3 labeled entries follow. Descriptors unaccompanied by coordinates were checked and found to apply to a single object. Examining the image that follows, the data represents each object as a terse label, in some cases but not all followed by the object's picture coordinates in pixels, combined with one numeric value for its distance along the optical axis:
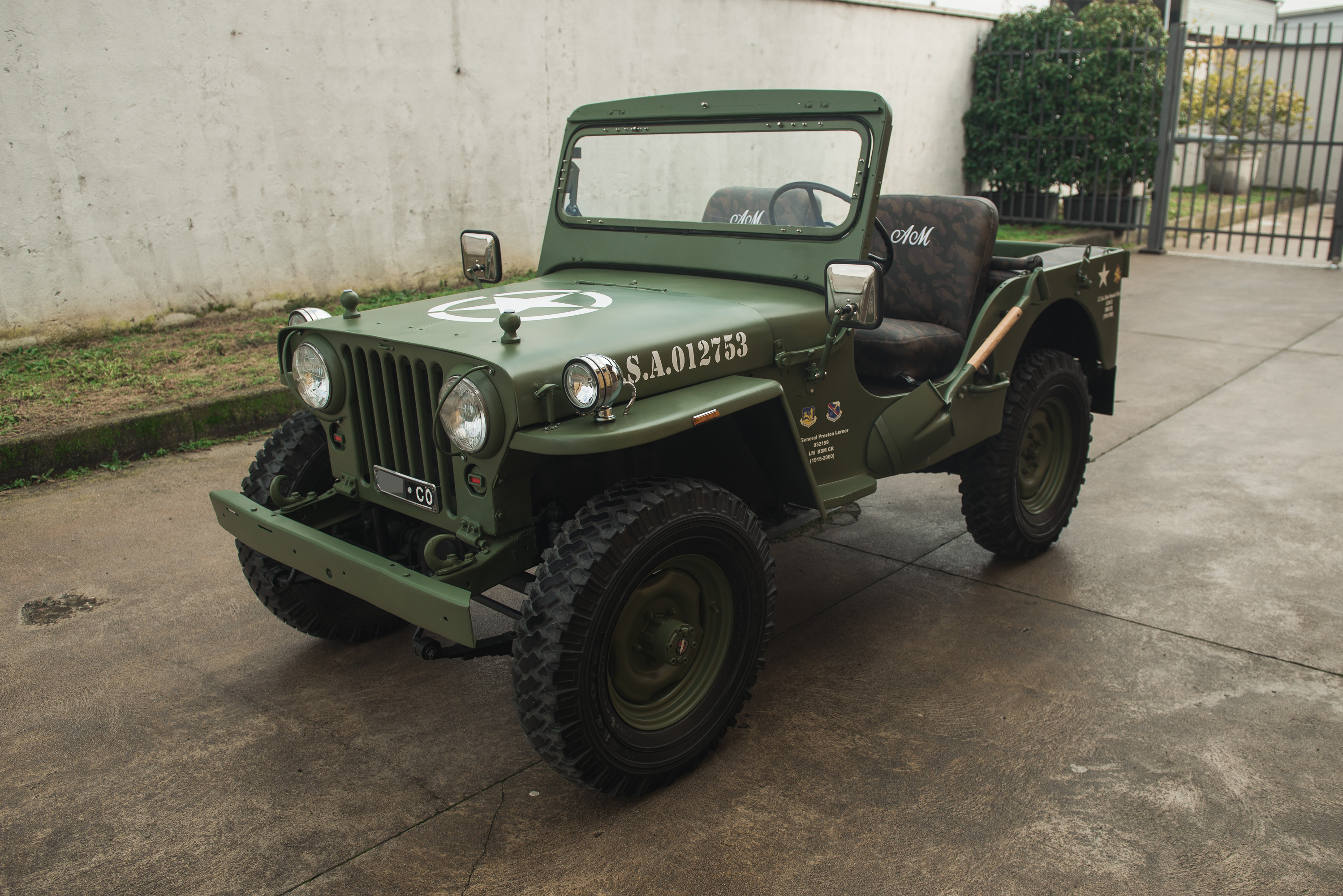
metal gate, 11.54
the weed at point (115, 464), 5.33
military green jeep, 2.56
